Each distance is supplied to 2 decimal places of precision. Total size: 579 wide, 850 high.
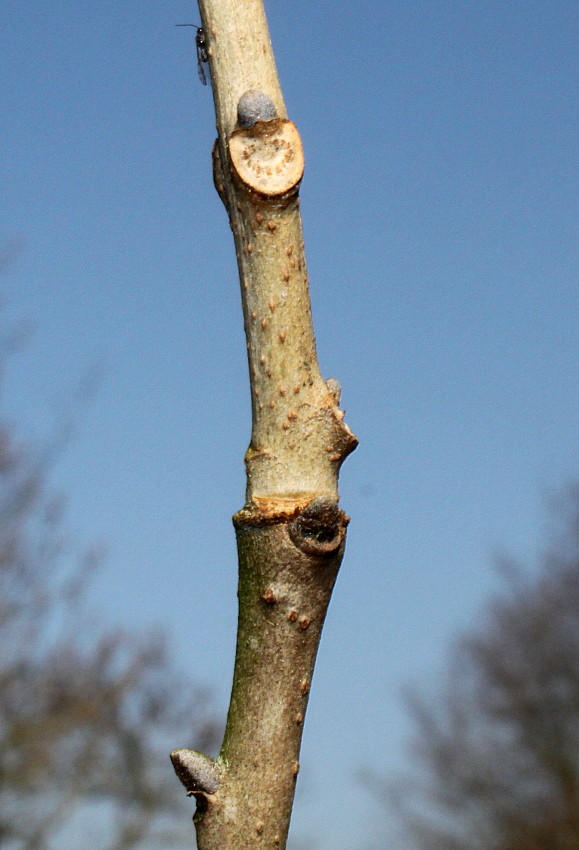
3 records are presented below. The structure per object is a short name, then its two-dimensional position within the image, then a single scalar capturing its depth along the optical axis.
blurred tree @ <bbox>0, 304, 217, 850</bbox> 5.76
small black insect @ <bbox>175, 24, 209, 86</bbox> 0.28
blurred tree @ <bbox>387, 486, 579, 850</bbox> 8.52
